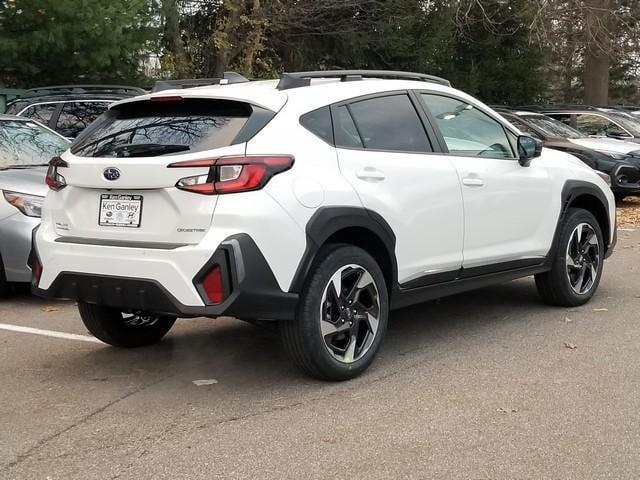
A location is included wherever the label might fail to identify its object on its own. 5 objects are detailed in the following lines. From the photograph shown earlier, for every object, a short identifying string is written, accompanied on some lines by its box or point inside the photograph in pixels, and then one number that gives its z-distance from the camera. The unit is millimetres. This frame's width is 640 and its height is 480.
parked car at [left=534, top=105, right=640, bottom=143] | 15500
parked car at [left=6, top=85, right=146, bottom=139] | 10586
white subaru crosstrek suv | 4129
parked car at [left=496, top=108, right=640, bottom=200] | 13422
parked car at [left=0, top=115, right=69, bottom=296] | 6684
